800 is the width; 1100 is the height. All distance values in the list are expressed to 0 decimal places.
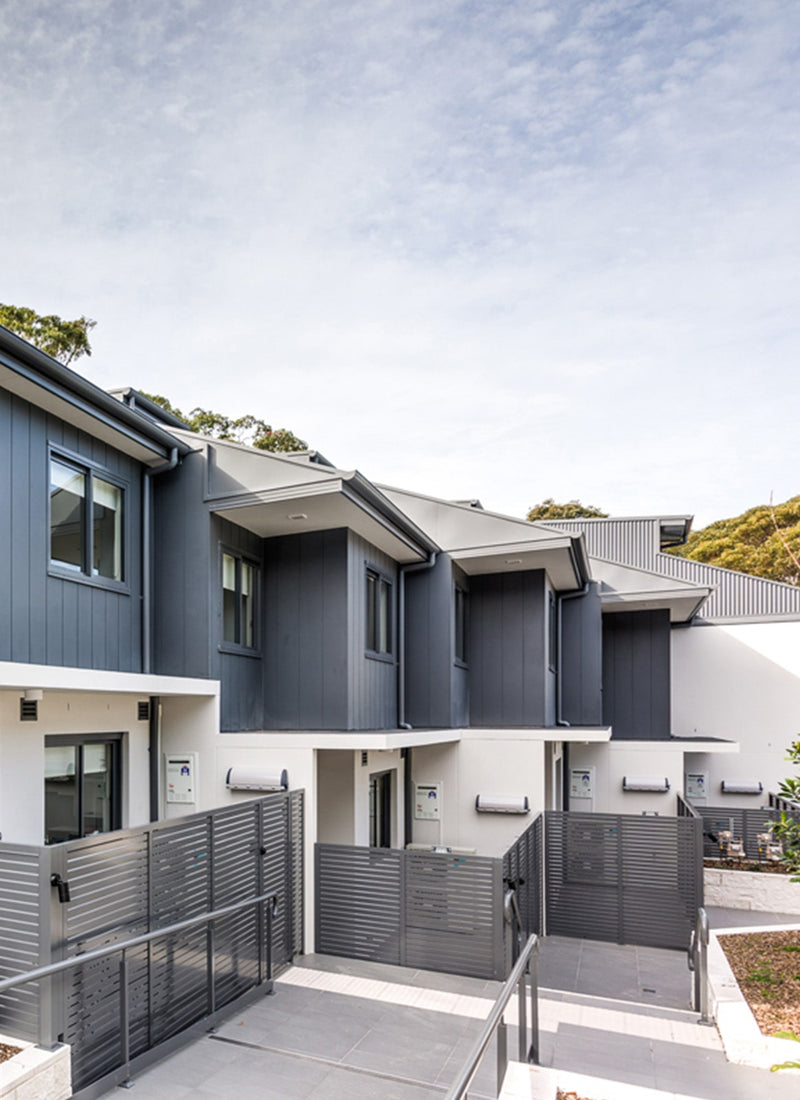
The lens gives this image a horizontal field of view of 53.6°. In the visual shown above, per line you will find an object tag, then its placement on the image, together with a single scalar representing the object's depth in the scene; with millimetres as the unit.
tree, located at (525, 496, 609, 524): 40188
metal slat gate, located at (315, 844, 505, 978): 7766
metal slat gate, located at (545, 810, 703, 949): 10297
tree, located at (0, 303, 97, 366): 21656
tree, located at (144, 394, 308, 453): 27797
